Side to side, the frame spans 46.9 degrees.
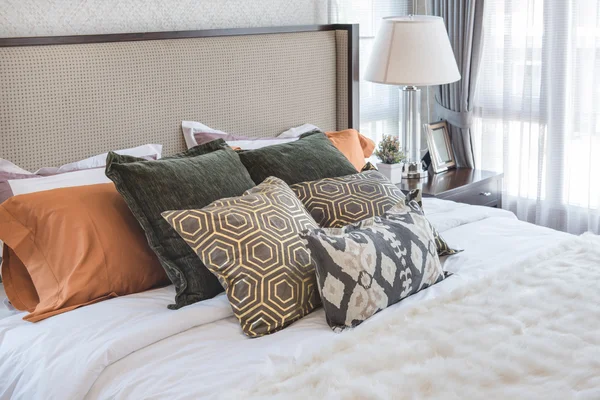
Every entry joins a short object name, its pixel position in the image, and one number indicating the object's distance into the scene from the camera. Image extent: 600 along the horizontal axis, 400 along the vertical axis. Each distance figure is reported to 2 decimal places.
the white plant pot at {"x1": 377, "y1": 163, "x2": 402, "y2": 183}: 3.36
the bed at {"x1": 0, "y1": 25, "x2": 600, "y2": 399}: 1.51
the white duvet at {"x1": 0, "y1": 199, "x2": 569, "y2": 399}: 1.57
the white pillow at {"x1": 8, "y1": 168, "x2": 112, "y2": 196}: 2.13
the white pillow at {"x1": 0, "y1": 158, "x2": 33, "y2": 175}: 2.22
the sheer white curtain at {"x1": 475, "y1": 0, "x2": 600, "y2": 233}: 3.35
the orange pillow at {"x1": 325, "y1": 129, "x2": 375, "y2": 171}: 2.93
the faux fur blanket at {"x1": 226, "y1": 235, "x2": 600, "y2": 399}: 1.44
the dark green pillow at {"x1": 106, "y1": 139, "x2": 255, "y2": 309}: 1.96
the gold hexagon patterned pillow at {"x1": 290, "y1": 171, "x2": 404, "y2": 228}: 2.24
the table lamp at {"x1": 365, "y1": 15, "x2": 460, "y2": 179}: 3.12
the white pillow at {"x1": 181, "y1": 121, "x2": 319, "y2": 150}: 2.72
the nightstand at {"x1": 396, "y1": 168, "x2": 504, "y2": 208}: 3.32
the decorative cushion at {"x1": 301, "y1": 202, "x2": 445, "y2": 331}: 1.80
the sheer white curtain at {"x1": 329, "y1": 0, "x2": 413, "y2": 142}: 3.55
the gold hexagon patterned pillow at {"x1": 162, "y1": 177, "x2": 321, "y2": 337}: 1.81
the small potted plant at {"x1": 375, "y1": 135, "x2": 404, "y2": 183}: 3.37
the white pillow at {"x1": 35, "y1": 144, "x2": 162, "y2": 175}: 2.32
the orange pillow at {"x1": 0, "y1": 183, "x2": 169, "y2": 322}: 1.96
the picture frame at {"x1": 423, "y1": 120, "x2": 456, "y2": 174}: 3.64
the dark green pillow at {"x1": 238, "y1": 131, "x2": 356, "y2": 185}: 2.39
